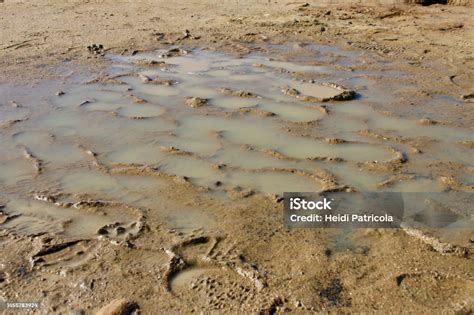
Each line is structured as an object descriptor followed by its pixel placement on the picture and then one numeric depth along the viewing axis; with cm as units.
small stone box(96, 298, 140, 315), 224
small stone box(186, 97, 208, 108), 472
